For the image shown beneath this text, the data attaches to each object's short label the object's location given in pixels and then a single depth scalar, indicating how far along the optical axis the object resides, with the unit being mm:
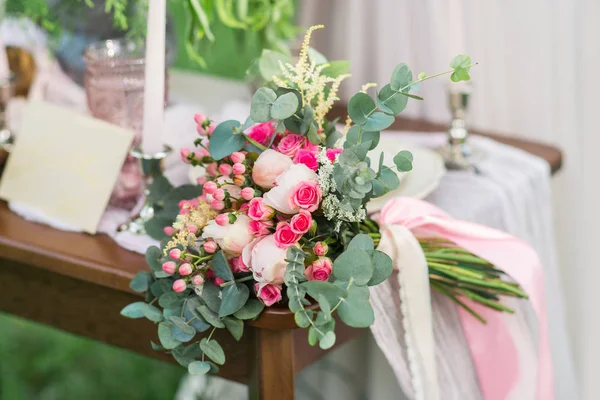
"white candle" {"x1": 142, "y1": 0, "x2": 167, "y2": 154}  1468
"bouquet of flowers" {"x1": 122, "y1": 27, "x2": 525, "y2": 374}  1268
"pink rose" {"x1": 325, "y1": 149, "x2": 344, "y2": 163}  1311
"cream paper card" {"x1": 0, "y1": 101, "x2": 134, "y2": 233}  1619
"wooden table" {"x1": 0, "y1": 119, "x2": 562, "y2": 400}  1422
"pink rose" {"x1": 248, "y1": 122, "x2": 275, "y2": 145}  1363
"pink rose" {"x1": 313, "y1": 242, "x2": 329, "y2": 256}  1294
